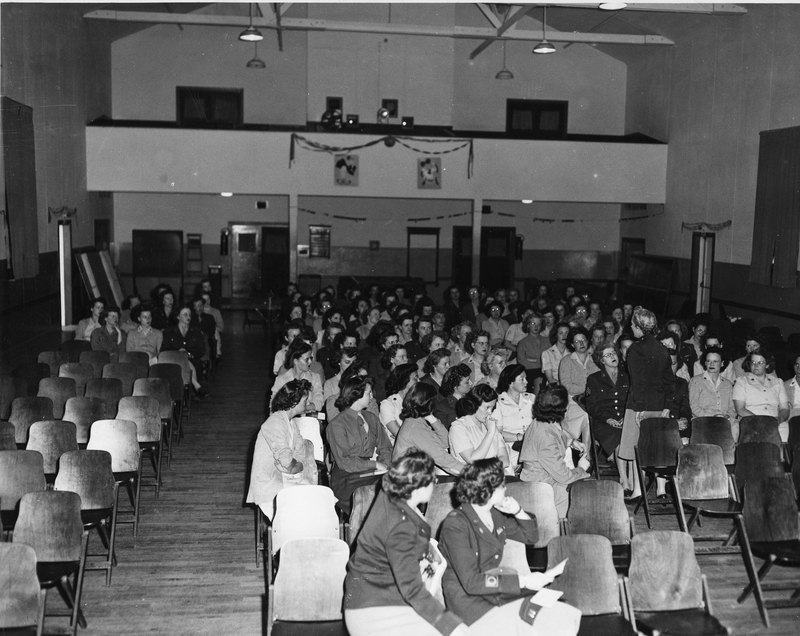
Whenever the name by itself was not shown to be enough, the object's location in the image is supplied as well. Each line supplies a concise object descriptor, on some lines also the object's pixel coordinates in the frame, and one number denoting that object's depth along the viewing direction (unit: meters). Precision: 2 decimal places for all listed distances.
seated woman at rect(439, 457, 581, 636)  3.70
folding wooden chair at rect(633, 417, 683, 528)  6.36
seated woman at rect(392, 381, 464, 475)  5.53
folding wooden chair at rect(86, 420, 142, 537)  6.09
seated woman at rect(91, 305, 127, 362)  9.98
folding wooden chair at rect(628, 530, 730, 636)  4.15
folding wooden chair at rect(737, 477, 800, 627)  5.03
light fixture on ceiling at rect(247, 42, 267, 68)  18.16
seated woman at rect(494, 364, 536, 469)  6.41
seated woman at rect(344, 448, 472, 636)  3.51
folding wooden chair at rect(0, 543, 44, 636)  3.85
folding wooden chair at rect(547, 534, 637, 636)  4.05
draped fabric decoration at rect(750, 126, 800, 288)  13.02
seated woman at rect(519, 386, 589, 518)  5.29
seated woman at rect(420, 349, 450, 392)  7.07
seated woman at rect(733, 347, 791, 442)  7.16
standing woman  6.62
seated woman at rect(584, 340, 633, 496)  7.10
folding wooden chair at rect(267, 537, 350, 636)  3.99
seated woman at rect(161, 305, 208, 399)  10.21
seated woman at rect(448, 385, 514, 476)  5.58
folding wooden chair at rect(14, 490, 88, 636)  4.55
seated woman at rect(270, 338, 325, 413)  7.14
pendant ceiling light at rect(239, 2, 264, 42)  14.85
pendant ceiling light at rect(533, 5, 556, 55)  15.49
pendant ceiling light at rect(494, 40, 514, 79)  17.98
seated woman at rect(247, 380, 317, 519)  5.30
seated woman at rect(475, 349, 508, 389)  7.55
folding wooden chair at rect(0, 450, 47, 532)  5.23
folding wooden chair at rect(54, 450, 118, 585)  5.31
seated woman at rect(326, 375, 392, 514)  5.56
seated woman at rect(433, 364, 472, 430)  6.27
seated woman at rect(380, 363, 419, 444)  6.39
